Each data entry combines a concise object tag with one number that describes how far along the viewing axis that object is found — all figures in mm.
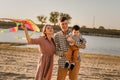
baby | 3211
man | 3190
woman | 3201
